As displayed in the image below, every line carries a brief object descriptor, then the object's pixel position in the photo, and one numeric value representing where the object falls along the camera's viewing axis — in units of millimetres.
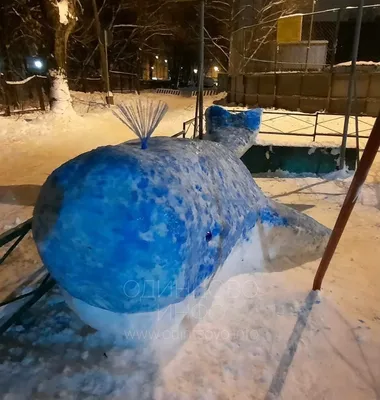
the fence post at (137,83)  22330
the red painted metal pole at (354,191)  2469
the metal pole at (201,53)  5391
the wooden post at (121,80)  22578
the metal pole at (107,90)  15638
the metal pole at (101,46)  15625
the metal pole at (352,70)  5686
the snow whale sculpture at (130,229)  1890
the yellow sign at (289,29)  13009
